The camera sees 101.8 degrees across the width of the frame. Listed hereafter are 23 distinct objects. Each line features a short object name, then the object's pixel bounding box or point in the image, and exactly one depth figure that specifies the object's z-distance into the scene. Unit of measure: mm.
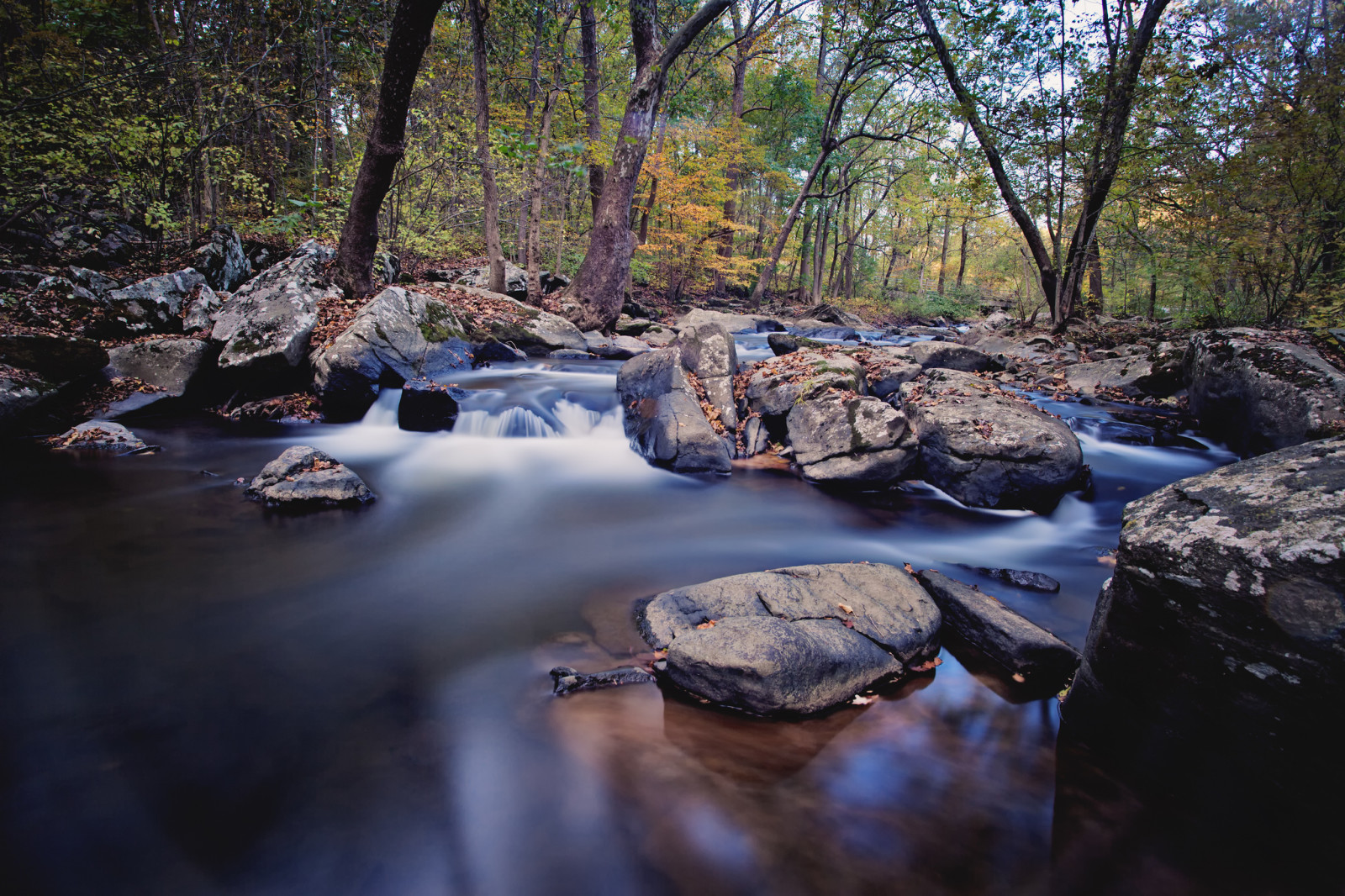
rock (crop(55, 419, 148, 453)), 5918
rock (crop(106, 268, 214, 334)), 7594
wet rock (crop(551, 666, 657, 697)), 3000
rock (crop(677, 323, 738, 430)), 7613
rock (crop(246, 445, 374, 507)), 4945
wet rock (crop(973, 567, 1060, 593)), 4430
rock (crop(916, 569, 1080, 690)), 3158
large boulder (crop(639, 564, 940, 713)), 2768
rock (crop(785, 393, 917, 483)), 6219
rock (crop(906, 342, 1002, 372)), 10531
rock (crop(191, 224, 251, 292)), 8688
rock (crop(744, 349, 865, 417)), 7051
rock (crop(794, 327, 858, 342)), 18703
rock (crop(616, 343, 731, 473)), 6727
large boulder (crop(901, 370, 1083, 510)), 5723
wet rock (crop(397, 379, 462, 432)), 7328
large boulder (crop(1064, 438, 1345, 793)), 1760
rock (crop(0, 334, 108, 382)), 5910
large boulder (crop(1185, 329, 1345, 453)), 5812
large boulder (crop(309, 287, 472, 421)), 7309
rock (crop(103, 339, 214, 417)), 7047
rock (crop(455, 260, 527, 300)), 13836
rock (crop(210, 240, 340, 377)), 7266
